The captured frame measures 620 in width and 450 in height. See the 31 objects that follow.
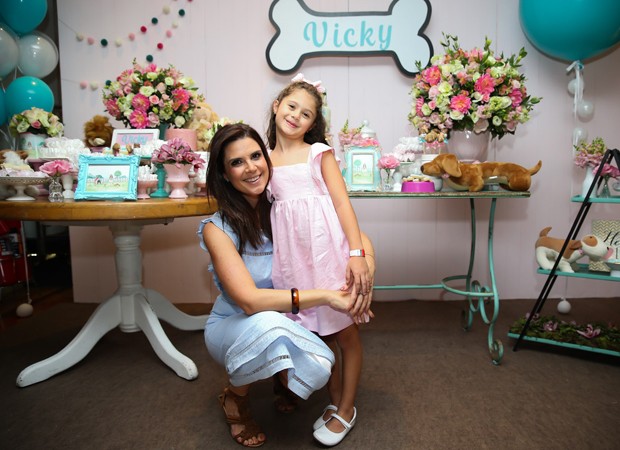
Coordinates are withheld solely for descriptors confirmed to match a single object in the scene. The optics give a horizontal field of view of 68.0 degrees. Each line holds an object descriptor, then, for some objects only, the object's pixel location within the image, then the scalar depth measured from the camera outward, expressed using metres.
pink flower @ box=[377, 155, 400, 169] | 2.36
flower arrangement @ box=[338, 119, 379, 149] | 2.44
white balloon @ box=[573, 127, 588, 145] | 3.00
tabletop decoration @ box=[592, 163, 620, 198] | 2.23
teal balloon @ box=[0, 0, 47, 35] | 2.78
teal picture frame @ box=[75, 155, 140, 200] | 1.91
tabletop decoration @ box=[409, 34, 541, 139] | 2.27
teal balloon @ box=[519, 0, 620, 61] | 2.57
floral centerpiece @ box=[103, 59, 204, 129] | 2.40
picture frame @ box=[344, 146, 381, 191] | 2.34
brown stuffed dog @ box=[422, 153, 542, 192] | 2.23
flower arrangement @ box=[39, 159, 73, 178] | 1.96
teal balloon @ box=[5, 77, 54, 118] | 2.84
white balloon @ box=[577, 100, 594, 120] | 3.00
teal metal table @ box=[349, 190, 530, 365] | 2.21
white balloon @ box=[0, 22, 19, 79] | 2.74
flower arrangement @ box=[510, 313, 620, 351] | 2.25
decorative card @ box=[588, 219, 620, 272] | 2.24
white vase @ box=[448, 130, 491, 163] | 2.43
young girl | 1.59
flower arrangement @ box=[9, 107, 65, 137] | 2.45
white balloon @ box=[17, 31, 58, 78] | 2.91
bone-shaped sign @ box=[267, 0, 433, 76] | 2.97
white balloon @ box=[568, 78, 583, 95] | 2.97
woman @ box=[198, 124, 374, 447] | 1.38
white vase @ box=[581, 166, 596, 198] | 2.40
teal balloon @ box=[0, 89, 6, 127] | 2.93
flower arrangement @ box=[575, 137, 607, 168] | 2.37
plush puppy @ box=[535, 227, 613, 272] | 2.26
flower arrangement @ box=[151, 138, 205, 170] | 2.01
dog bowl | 2.29
